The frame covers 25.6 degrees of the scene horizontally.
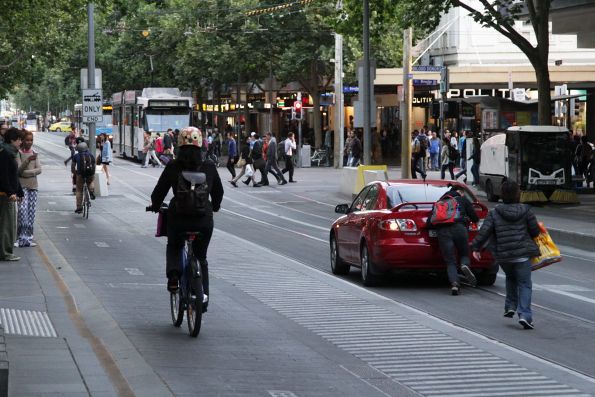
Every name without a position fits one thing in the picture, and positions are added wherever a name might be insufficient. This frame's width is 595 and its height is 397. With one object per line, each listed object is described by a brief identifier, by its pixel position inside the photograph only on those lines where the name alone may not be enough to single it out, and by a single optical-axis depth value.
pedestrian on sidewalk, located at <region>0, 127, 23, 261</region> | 17.39
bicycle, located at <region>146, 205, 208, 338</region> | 11.05
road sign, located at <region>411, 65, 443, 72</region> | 46.14
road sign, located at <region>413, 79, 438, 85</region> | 57.12
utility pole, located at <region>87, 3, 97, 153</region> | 36.84
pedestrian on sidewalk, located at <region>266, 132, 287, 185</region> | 44.72
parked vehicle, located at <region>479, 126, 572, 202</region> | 33.16
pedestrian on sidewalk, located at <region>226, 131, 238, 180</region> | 44.72
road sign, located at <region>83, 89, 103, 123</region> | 36.19
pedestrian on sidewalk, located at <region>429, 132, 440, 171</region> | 53.53
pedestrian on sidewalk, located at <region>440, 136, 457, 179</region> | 44.16
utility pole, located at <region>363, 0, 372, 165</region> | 36.44
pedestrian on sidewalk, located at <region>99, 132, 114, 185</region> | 40.53
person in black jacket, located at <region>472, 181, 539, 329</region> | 12.35
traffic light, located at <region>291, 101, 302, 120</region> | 56.91
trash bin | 59.75
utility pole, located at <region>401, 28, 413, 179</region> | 43.22
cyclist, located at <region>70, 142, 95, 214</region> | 29.08
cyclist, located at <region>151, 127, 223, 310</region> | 11.20
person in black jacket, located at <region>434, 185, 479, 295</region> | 15.19
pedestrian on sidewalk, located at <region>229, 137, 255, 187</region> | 43.44
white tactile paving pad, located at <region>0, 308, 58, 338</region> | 11.20
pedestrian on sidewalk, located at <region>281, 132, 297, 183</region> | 46.16
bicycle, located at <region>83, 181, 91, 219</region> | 28.72
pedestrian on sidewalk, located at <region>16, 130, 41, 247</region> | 19.89
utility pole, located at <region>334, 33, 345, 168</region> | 54.03
